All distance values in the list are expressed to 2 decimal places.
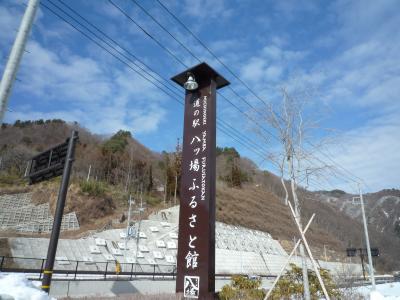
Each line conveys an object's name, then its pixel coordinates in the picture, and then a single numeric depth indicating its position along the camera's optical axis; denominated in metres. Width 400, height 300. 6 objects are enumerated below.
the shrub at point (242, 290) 9.61
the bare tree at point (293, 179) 9.32
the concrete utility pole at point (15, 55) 5.75
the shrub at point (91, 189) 45.41
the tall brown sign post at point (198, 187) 8.66
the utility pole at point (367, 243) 19.23
